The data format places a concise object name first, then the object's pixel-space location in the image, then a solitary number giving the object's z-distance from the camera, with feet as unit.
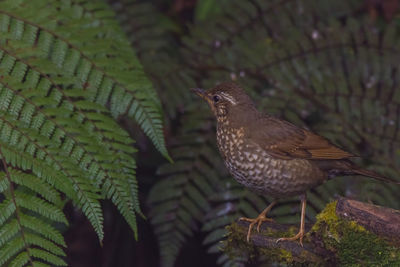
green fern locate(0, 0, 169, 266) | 17.67
